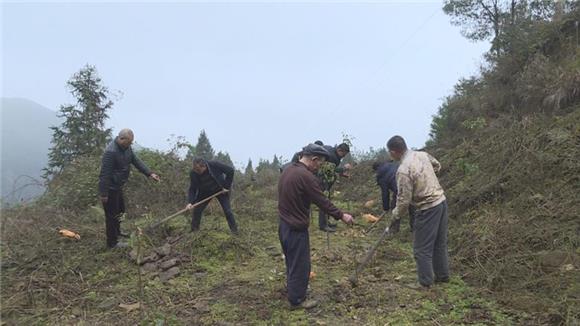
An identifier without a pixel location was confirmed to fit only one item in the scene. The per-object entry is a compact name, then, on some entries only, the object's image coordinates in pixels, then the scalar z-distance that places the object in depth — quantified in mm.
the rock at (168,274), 5406
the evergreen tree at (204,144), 36688
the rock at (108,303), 4613
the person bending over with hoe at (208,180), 6461
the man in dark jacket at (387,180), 7359
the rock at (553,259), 4516
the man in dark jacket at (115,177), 5953
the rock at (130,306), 4469
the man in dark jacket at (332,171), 7143
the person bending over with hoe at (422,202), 4523
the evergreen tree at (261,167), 17658
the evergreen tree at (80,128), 22391
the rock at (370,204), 10622
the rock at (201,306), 4445
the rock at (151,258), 5942
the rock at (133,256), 5918
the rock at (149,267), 5702
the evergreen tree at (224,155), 23156
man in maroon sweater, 4270
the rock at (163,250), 6141
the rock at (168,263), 5719
